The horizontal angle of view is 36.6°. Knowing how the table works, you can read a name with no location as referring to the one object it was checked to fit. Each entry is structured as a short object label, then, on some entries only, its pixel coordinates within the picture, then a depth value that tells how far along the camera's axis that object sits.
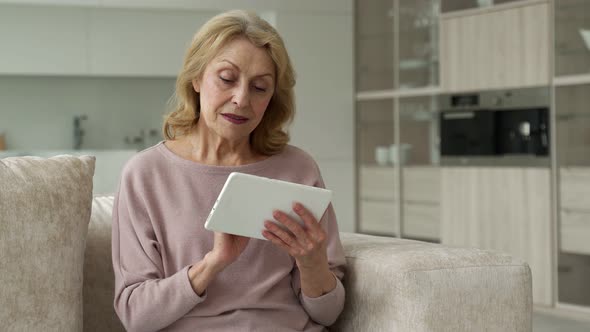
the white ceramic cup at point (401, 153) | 6.36
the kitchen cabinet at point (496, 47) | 5.27
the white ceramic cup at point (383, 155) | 6.52
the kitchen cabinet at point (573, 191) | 4.96
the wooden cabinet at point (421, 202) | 6.04
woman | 1.84
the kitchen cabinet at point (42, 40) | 6.21
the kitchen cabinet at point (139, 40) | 6.32
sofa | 1.81
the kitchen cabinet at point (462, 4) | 5.70
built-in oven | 5.27
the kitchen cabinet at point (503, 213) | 5.20
